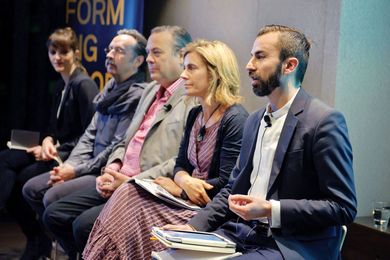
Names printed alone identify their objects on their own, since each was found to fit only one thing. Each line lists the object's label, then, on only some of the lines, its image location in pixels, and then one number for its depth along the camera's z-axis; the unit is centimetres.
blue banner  480
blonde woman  299
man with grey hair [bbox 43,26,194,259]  363
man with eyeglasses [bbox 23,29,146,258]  406
